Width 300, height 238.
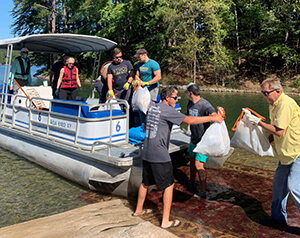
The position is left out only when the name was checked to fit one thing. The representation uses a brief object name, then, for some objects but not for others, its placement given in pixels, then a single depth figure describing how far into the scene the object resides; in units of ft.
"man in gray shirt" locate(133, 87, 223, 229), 13.80
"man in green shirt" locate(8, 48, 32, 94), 28.17
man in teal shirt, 20.95
